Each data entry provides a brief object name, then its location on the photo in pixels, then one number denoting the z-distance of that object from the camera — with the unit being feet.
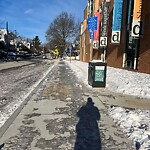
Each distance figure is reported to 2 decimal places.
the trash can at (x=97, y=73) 23.92
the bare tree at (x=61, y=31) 172.34
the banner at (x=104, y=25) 63.50
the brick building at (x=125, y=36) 38.71
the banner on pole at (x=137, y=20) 38.13
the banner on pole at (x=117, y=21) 50.14
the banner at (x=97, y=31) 74.85
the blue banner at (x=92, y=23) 72.90
